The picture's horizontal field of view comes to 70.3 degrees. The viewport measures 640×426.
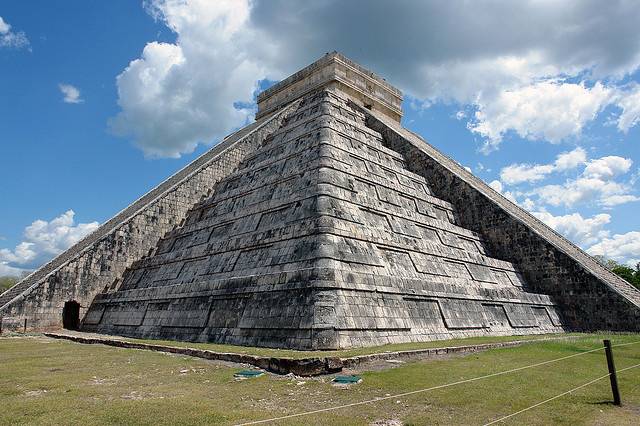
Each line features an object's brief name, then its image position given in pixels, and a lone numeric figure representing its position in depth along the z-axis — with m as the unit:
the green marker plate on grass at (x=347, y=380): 6.54
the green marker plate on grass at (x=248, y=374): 7.01
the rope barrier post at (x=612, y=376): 5.46
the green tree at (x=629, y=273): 30.36
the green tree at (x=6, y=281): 50.69
